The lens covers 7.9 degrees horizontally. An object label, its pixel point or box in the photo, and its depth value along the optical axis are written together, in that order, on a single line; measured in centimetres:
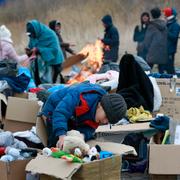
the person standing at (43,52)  2199
